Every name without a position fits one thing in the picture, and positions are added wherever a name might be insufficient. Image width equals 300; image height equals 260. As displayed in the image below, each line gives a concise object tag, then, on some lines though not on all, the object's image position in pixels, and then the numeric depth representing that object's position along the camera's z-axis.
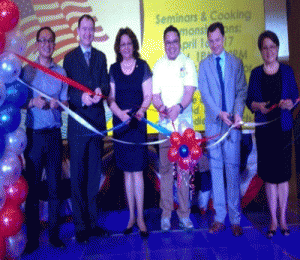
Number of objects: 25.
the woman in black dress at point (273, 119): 2.99
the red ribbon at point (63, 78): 2.59
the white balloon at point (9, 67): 2.35
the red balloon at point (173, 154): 2.93
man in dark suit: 3.04
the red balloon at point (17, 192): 2.49
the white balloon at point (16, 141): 2.46
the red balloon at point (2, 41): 2.34
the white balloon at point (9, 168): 2.37
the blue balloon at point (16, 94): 2.49
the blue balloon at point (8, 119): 2.39
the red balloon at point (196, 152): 2.89
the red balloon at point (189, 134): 2.94
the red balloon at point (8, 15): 2.35
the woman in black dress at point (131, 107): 3.13
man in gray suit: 3.10
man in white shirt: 3.22
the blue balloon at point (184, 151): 2.88
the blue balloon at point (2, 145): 2.38
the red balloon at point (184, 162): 2.91
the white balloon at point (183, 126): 3.21
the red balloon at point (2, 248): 2.36
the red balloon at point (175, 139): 2.94
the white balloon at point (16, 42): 2.46
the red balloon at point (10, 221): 2.39
